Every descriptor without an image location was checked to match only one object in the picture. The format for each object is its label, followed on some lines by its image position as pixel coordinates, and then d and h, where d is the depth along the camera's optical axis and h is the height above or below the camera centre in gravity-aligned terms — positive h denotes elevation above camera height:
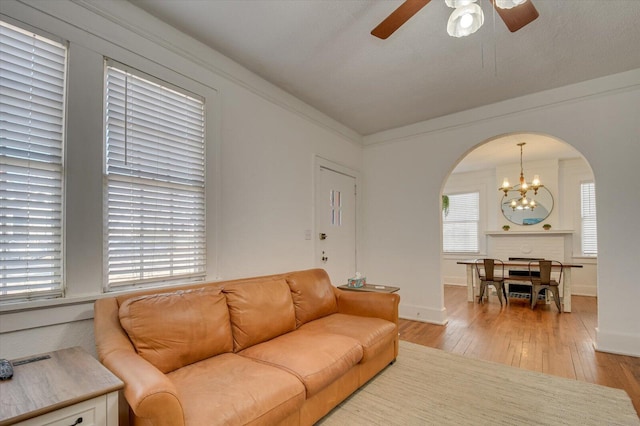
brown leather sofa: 1.41 -0.87
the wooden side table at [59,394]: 1.11 -0.70
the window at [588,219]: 6.27 -0.03
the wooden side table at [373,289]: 3.38 -0.81
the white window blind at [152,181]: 2.14 +0.27
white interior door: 4.12 -0.11
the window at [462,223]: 7.68 -0.16
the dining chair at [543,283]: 4.99 -1.08
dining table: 5.01 -1.08
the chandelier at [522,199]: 5.69 +0.40
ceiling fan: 1.66 +1.18
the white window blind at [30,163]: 1.72 +0.31
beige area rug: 2.12 -1.39
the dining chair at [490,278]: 5.42 -1.09
